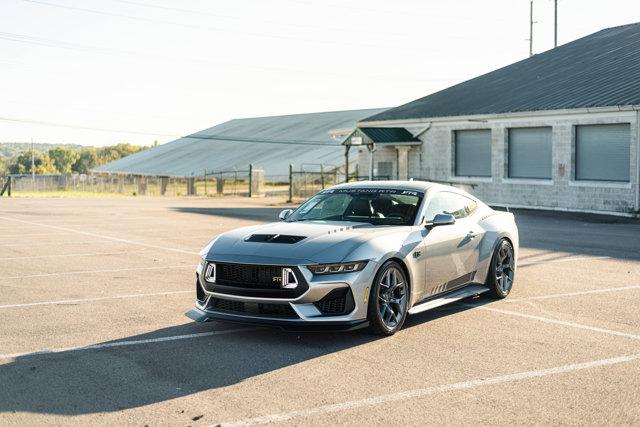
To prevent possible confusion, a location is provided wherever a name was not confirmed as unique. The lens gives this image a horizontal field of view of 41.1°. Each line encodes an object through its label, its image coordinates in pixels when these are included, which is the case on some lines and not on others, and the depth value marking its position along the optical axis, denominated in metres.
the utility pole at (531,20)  69.94
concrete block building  27.77
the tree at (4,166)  151.65
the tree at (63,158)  158.88
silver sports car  7.70
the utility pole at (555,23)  68.38
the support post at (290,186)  40.06
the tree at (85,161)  166.25
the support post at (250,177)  45.16
